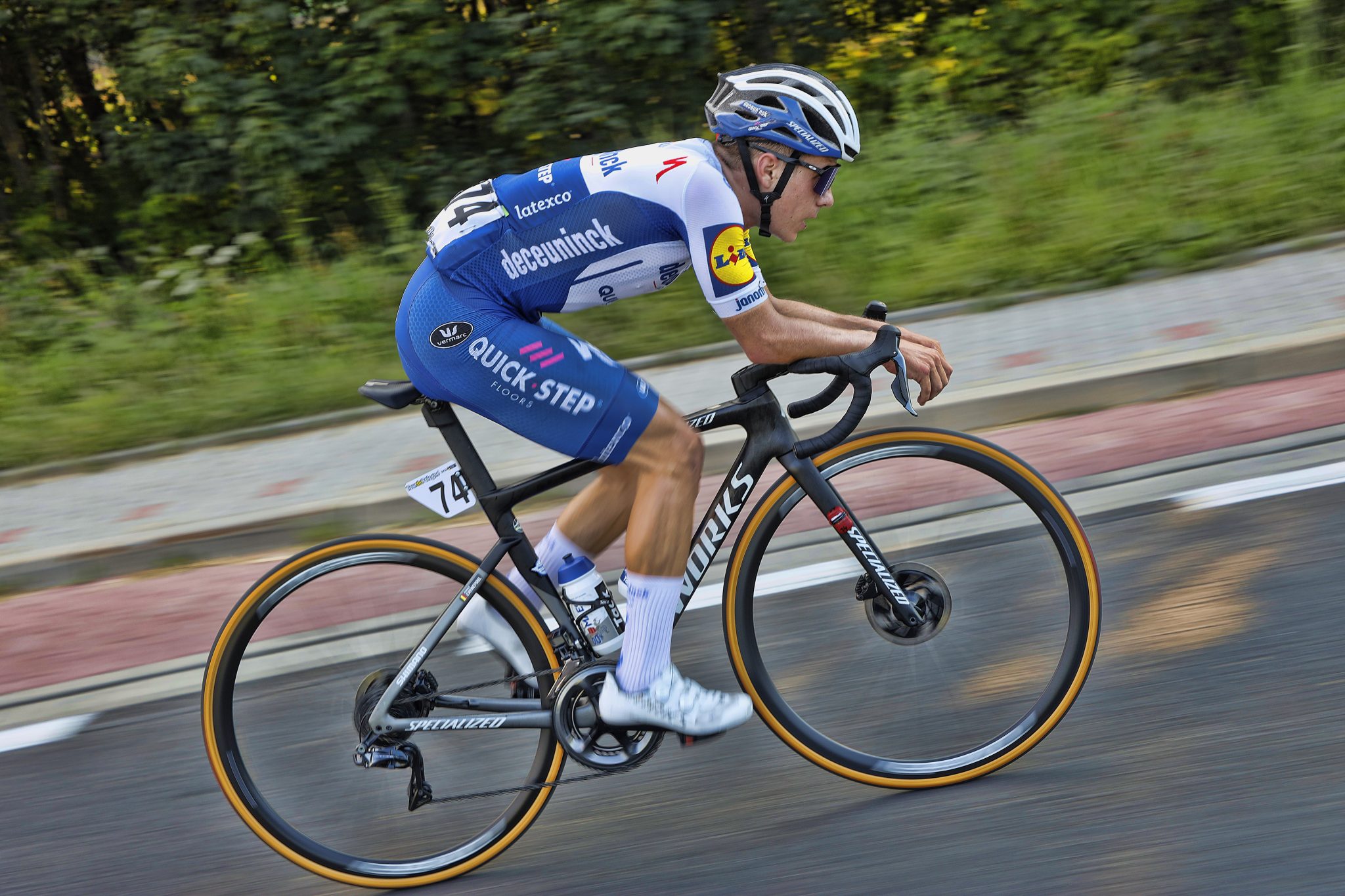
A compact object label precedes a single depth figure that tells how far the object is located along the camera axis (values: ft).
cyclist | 9.37
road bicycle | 10.20
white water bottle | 10.44
